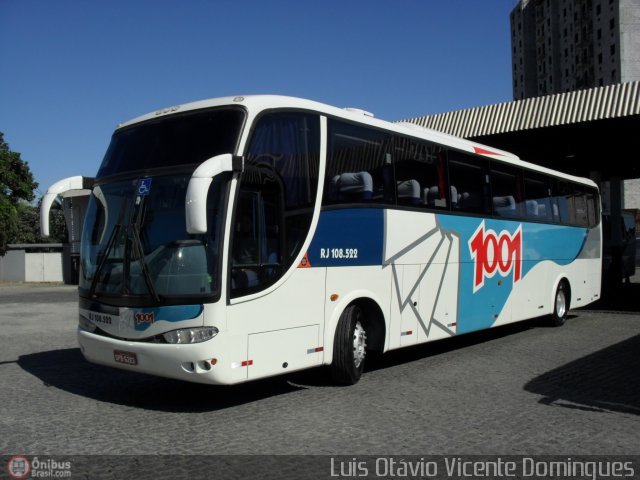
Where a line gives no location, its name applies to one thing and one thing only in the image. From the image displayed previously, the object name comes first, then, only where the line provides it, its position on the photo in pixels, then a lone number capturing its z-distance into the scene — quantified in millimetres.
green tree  37934
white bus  6605
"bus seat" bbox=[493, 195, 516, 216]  11898
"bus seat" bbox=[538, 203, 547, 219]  13773
